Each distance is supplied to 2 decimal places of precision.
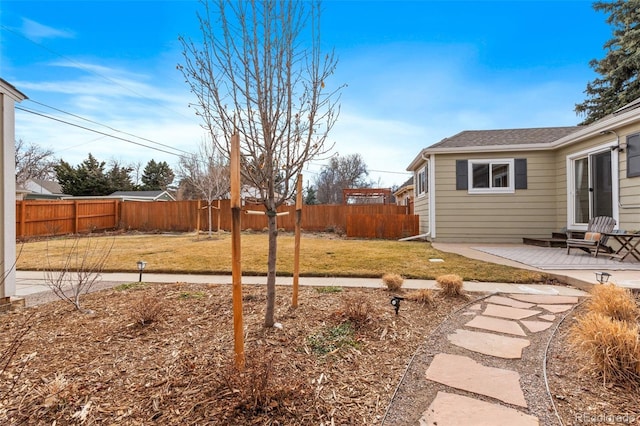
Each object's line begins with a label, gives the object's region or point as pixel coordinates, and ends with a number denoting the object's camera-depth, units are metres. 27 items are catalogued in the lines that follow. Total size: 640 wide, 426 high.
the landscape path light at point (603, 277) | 3.69
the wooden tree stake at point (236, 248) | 1.92
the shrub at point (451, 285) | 3.74
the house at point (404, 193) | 17.62
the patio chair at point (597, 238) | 6.33
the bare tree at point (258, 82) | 2.46
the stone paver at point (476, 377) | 1.82
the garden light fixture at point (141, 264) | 4.48
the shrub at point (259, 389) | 1.59
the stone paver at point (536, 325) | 2.82
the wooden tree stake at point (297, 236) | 3.05
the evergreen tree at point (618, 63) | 13.02
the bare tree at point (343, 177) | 30.44
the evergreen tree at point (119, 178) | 27.96
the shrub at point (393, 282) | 4.01
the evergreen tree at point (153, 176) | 33.15
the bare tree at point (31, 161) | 24.11
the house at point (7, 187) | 3.21
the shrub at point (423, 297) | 3.48
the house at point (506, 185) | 8.25
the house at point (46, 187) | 26.16
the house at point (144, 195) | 24.49
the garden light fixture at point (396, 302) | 2.98
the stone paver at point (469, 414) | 1.55
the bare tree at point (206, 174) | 12.28
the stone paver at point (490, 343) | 2.37
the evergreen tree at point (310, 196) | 27.81
